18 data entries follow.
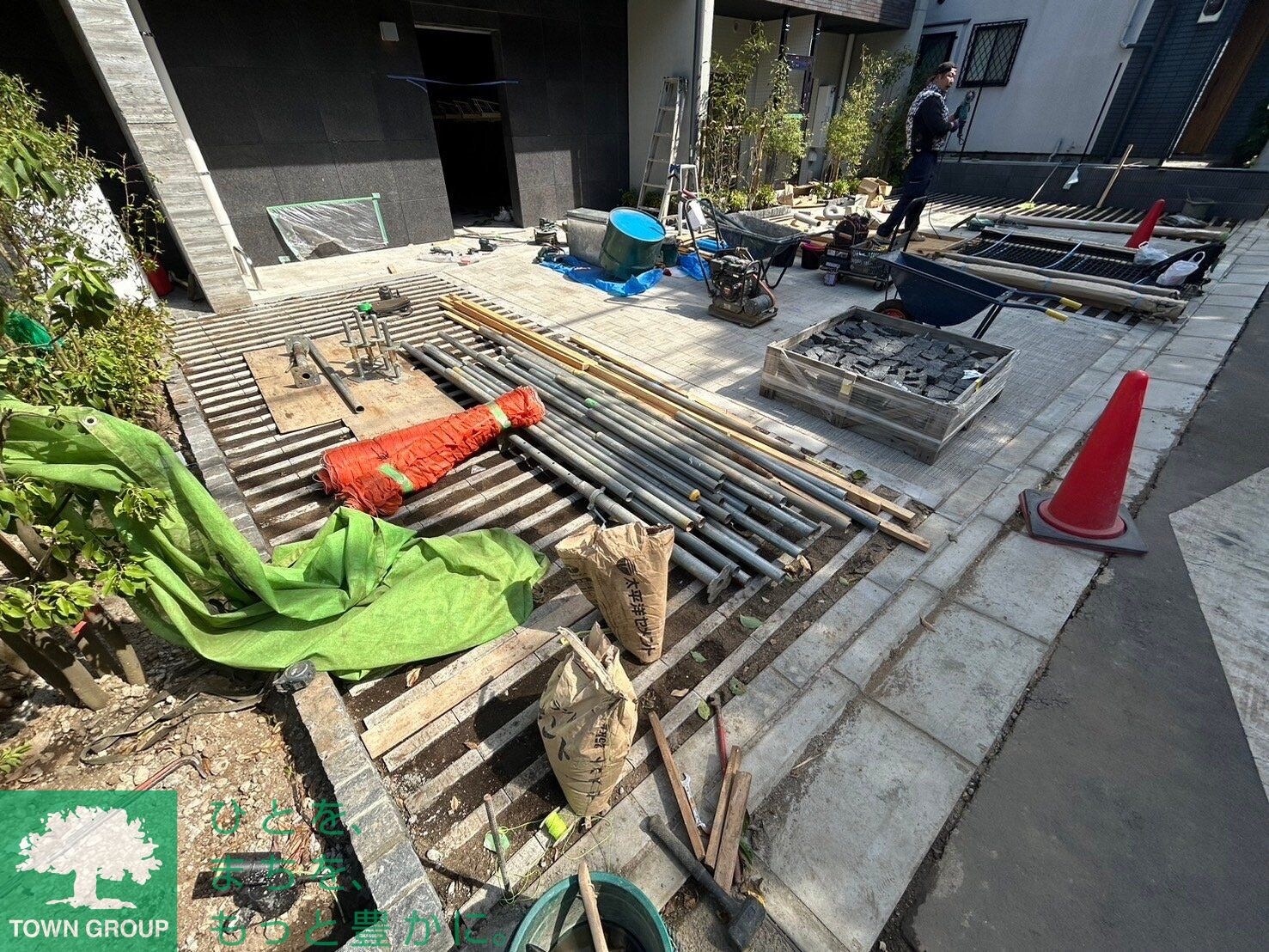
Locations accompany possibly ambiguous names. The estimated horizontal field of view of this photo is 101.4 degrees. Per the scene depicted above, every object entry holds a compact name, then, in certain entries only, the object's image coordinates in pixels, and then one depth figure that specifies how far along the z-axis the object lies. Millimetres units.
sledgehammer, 2098
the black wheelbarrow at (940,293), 5945
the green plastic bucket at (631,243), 8820
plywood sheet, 5238
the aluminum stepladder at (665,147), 12305
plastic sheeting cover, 10000
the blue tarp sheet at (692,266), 9883
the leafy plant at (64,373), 2133
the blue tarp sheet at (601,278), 9031
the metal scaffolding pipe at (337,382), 5430
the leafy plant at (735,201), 13125
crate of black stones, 4898
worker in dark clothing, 8836
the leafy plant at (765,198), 14109
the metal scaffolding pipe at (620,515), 3586
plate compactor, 7707
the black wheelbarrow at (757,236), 7828
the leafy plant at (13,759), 2189
